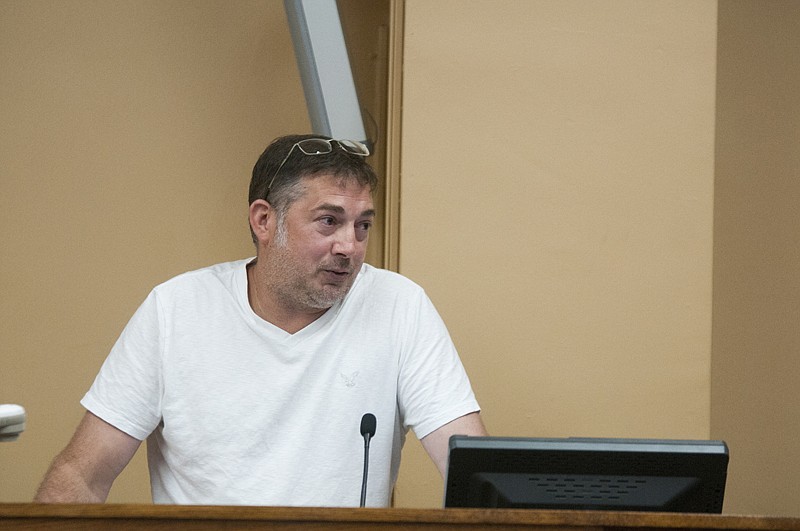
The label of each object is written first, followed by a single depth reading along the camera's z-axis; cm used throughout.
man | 652
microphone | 633
